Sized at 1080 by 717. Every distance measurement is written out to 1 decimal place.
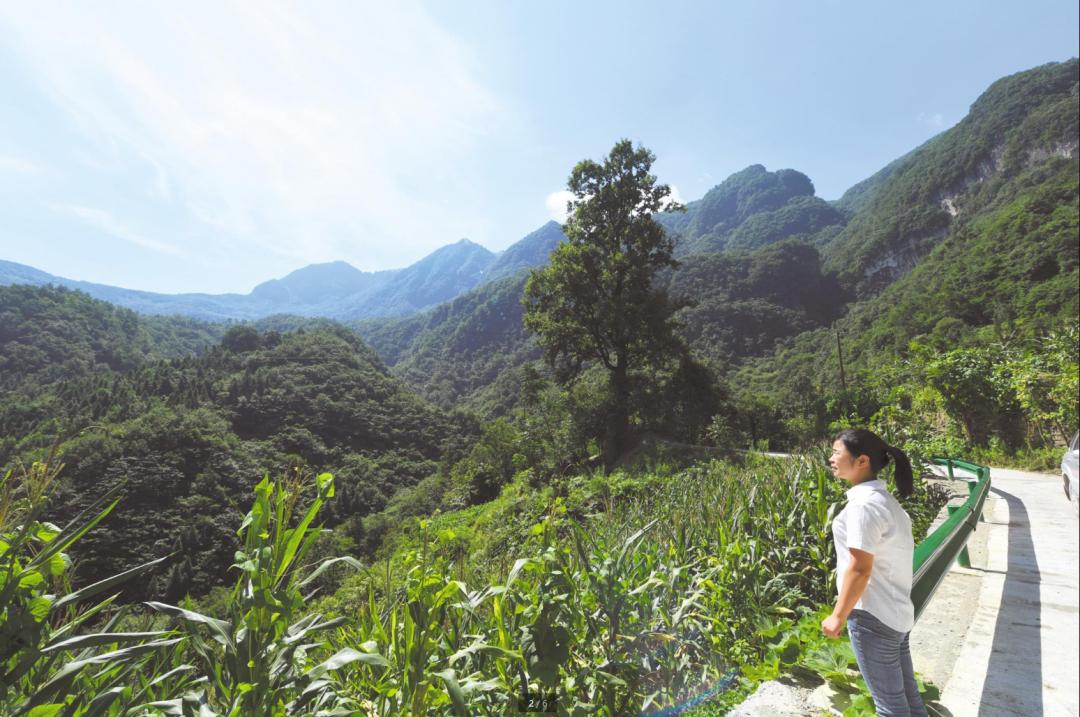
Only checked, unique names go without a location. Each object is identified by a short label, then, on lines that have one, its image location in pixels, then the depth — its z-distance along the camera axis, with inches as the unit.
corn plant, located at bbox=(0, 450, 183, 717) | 45.7
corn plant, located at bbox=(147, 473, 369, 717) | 52.5
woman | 75.1
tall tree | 592.1
